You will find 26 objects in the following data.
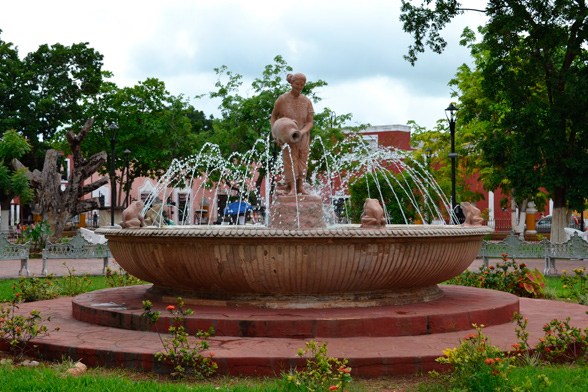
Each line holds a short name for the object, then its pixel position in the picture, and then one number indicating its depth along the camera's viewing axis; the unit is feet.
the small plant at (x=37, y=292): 35.96
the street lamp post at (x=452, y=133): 71.15
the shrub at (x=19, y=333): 22.12
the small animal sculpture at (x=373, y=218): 25.90
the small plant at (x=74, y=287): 38.73
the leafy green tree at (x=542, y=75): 64.34
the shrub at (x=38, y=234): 75.25
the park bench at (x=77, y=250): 57.82
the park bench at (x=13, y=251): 55.16
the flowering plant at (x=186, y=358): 19.19
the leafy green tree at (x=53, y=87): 131.75
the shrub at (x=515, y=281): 36.73
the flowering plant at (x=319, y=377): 15.96
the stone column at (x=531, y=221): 131.34
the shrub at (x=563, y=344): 20.83
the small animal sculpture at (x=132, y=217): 28.48
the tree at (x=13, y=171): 86.58
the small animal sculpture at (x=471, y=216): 32.01
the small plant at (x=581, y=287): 30.50
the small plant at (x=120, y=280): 39.01
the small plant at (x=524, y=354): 19.79
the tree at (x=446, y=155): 107.45
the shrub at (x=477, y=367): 16.07
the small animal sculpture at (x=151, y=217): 34.19
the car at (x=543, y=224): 132.87
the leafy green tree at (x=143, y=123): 120.26
